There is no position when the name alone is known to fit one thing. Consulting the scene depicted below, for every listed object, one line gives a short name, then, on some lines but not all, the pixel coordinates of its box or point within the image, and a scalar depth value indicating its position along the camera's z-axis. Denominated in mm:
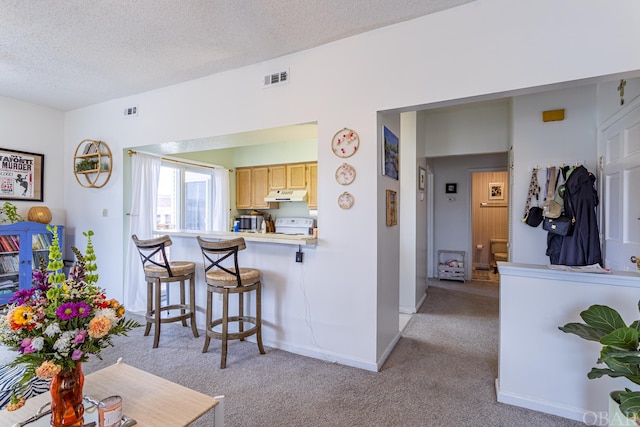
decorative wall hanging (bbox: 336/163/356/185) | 2604
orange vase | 1200
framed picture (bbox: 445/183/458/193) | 6078
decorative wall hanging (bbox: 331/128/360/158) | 2592
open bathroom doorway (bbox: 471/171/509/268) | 6875
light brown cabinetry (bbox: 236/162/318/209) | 5410
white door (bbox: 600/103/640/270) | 2340
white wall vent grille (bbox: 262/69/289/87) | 2898
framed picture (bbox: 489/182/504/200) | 6875
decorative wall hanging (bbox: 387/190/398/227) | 2771
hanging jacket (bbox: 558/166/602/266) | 2938
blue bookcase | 3686
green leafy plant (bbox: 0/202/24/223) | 3748
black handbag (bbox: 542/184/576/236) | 3035
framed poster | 3910
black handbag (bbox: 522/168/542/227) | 3363
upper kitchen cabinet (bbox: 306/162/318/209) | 5359
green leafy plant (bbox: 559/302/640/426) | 1264
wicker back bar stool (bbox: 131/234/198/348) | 2938
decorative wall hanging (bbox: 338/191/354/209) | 2611
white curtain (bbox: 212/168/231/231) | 5613
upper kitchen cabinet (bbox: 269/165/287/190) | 5641
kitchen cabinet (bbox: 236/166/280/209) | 5816
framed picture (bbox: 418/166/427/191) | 4348
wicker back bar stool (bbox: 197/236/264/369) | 2600
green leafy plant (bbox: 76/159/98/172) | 4133
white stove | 5513
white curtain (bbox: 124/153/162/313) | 4000
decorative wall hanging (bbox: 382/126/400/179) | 2620
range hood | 5355
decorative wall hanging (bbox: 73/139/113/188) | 4086
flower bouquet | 1131
